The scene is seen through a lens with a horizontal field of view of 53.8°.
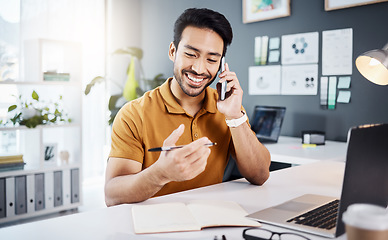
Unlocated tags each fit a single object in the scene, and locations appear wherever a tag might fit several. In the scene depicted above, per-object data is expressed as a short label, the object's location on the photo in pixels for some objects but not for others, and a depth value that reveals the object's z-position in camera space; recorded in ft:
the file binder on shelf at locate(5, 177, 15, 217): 10.16
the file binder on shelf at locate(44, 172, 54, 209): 10.91
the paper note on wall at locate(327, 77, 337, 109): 9.58
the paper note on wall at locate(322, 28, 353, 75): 9.32
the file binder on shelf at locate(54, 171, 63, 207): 11.12
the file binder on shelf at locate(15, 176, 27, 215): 10.34
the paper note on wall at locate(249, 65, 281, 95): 10.76
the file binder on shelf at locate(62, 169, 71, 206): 11.30
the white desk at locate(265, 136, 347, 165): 7.27
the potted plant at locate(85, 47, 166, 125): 13.24
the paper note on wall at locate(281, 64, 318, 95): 9.99
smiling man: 4.90
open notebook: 3.17
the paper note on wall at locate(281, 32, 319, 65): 9.96
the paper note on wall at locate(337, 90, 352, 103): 9.36
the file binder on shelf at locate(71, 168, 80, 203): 11.50
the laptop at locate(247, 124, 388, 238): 2.80
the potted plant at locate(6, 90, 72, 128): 10.63
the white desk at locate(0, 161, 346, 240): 3.04
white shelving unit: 10.41
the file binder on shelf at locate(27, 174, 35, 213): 10.55
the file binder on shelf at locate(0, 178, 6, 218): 10.08
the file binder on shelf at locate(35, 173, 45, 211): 10.72
